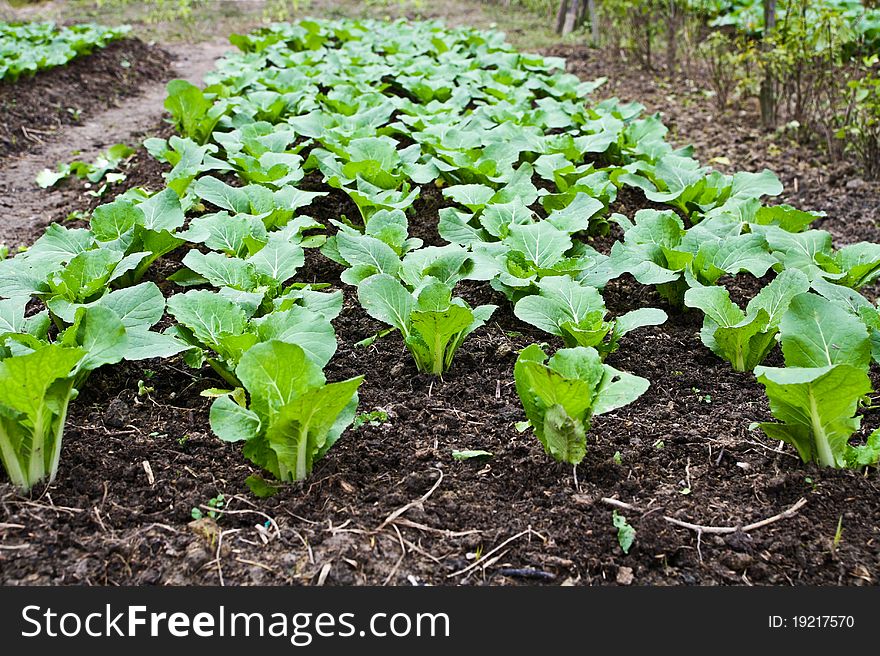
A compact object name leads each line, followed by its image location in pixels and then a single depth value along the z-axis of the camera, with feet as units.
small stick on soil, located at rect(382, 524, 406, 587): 6.19
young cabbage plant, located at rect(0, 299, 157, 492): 6.40
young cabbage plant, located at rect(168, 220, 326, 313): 9.54
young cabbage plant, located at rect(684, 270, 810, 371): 8.82
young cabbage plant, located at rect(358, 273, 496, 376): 8.73
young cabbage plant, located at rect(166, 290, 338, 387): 7.81
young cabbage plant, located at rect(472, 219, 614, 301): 9.86
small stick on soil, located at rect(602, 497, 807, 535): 6.62
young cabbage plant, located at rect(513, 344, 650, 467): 6.77
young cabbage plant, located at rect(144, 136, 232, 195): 12.96
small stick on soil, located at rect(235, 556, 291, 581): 6.17
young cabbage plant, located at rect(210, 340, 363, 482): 6.69
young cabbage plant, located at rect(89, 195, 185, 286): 10.63
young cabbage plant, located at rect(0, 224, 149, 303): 9.16
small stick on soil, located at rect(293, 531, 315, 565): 6.31
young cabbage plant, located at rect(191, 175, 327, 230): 12.13
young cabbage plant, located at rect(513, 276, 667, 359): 8.52
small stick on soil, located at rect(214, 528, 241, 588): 6.17
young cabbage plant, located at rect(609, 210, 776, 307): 9.87
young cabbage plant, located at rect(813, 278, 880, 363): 8.84
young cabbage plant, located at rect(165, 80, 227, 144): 17.60
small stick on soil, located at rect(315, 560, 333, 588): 6.11
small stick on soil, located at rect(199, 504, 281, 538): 6.65
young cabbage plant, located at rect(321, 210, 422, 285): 10.03
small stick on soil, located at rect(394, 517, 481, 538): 6.63
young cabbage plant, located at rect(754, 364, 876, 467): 6.47
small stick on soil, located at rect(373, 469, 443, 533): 6.68
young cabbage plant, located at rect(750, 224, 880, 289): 9.87
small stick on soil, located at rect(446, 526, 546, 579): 6.29
